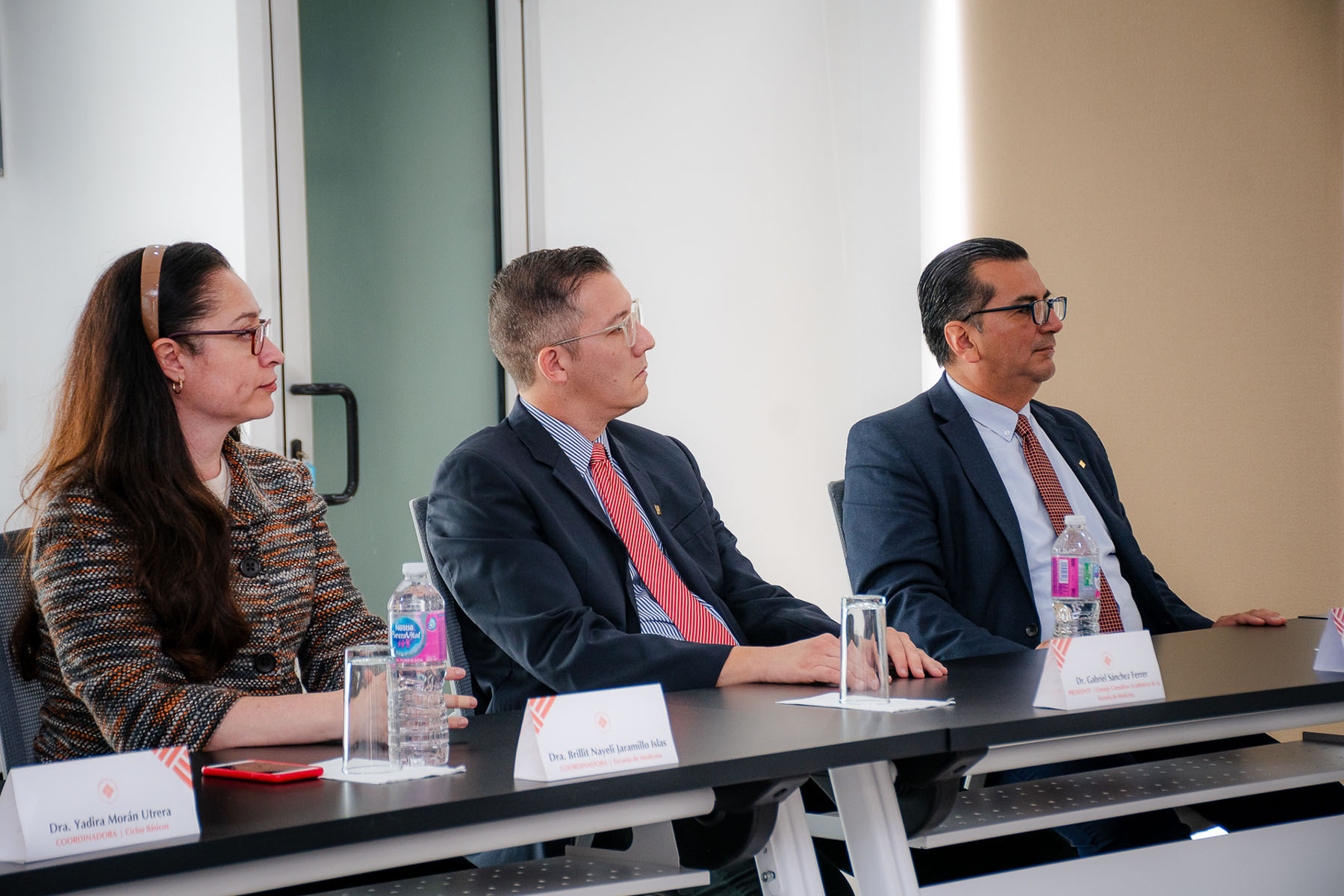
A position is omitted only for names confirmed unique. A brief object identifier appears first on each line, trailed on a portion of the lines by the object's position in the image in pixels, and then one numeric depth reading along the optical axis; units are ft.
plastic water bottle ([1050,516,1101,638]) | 20.87
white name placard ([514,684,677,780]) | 16.70
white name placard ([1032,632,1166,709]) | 17.92
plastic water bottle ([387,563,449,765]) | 17.05
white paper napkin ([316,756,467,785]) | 16.77
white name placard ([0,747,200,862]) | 15.97
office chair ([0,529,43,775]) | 17.97
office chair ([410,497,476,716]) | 19.69
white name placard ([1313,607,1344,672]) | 18.94
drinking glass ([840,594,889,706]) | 18.18
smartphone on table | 16.81
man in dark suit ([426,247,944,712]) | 19.18
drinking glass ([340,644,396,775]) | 16.91
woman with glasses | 17.79
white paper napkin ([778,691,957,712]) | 17.95
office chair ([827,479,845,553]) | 21.89
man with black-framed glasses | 20.93
